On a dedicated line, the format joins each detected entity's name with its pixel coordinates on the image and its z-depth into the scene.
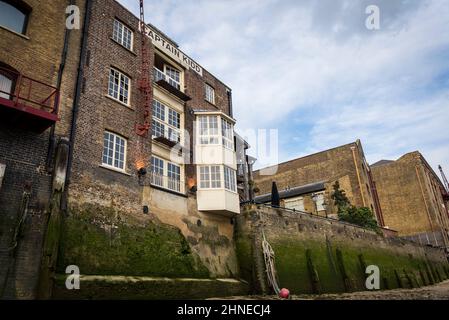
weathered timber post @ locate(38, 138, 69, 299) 10.32
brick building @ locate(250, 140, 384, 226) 37.44
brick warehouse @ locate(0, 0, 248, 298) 11.37
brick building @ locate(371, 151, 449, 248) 43.62
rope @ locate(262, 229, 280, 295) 16.73
